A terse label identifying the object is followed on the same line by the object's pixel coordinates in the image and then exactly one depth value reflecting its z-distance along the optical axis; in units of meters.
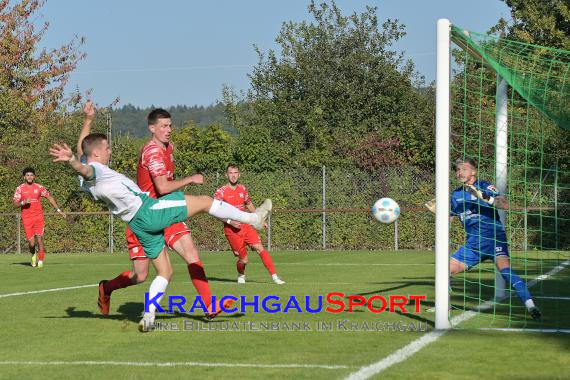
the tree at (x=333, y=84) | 43.34
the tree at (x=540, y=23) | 35.34
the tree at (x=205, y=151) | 33.22
